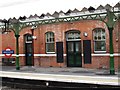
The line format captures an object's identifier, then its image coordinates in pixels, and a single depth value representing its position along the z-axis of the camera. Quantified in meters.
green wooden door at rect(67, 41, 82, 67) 20.78
